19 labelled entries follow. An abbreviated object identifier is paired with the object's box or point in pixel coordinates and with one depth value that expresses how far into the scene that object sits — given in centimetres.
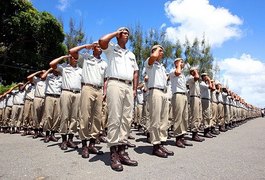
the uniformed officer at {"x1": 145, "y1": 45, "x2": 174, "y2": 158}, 367
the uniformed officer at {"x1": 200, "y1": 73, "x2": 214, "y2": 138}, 601
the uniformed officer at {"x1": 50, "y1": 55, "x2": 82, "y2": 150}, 430
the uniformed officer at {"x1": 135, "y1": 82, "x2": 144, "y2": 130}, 881
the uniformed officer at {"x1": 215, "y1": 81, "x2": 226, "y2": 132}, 747
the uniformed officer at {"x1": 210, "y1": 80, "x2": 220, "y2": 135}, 688
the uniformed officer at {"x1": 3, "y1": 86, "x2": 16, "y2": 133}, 926
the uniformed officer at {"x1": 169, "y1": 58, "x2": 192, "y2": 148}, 449
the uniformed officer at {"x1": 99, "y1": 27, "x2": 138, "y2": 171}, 308
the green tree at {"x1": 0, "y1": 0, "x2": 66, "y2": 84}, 1319
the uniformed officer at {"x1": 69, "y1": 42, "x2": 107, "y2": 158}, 370
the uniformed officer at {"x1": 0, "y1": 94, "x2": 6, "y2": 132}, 961
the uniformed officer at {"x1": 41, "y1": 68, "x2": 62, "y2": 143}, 516
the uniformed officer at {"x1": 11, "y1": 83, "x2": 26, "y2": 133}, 853
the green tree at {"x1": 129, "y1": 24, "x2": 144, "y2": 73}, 2167
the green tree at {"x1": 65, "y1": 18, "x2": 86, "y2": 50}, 2211
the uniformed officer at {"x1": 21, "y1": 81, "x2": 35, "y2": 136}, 740
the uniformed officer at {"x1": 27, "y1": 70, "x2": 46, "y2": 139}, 619
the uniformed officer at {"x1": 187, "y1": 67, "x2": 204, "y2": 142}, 537
